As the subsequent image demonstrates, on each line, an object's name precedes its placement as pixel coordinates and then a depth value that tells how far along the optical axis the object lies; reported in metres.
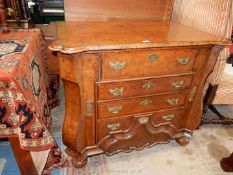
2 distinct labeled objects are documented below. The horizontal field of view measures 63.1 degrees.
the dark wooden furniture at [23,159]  1.10
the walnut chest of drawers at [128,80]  1.06
